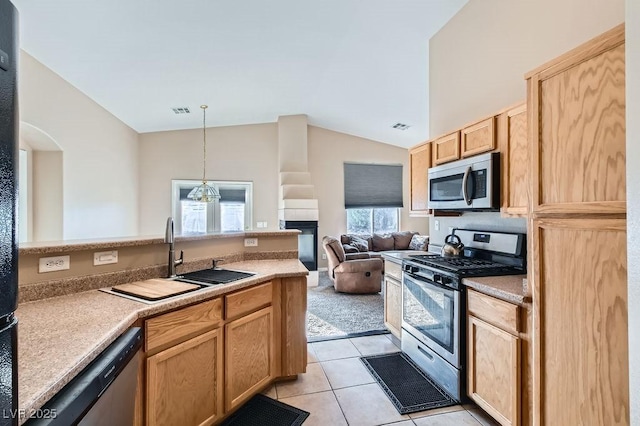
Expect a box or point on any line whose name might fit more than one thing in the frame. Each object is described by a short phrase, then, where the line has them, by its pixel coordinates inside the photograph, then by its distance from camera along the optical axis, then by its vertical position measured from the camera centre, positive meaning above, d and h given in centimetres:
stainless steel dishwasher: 82 -53
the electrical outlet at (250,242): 290 -26
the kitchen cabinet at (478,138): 236 +60
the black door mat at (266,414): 204 -134
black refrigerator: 54 +0
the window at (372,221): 752 -18
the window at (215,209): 659 +11
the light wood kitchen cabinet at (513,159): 208 +37
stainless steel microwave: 230 +23
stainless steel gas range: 220 -65
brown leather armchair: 521 -104
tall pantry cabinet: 117 -9
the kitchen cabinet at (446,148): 276 +60
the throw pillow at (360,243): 665 -64
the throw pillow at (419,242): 679 -64
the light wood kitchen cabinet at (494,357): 177 -88
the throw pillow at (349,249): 638 -72
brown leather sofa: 668 -63
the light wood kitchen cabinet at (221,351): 157 -84
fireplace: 623 -58
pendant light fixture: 518 +36
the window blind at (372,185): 748 +68
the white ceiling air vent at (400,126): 619 +174
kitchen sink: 170 -44
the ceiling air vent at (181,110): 522 +176
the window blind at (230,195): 665 +41
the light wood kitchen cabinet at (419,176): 326 +40
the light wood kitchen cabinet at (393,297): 311 -87
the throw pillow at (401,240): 714 -61
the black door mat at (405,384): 224 -135
